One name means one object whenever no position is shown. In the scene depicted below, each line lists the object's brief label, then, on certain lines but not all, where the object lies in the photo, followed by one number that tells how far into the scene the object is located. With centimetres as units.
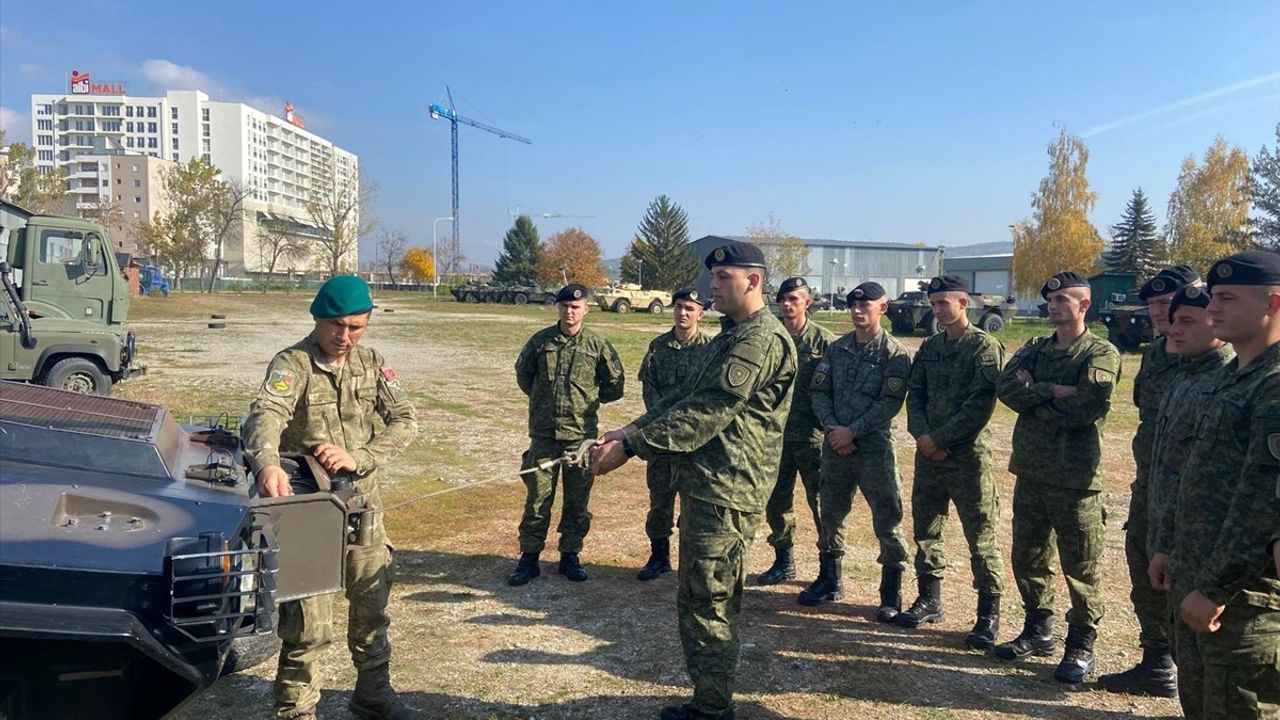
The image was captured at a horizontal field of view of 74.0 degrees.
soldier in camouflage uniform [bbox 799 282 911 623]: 459
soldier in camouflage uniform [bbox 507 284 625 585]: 508
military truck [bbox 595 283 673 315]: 3897
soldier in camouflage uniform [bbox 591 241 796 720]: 328
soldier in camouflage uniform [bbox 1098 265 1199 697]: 375
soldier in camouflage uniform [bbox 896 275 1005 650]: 425
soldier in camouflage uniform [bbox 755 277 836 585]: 516
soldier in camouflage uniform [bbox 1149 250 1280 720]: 233
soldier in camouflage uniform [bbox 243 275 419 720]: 304
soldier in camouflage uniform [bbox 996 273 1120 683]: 388
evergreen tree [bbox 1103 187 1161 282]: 4469
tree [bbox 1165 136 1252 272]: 3866
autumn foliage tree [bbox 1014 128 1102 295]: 3894
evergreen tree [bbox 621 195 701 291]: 5872
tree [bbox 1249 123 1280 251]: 3356
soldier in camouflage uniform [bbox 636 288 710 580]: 529
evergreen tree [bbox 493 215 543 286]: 6278
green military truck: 972
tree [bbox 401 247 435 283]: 7819
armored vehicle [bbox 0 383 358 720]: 183
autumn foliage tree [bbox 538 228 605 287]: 5850
